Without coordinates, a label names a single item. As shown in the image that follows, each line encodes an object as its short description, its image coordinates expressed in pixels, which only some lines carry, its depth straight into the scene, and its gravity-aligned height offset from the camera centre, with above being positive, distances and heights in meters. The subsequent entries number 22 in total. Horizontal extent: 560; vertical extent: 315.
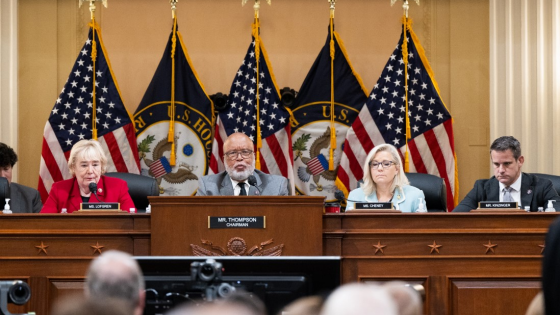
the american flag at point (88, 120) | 14.73 +0.39
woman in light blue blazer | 11.82 -0.11
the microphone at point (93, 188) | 10.61 -0.14
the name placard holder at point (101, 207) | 9.88 -0.24
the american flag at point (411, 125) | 14.87 +0.35
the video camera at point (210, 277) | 6.18 -0.41
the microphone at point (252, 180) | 10.75 -0.10
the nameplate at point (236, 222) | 9.34 -0.31
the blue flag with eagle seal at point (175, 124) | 15.09 +0.36
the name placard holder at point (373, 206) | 9.93 -0.24
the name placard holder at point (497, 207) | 9.90 -0.25
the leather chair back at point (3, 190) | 11.16 -0.16
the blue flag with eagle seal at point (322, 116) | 15.13 +0.44
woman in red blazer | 11.71 -0.15
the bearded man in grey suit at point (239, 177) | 11.80 -0.09
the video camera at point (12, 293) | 6.90 -0.52
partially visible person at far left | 12.51 -0.20
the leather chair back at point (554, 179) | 12.11 -0.11
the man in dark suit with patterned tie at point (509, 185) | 11.84 -0.14
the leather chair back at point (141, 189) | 12.58 -0.18
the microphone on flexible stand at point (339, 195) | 10.39 -0.18
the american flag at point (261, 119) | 14.85 +0.40
